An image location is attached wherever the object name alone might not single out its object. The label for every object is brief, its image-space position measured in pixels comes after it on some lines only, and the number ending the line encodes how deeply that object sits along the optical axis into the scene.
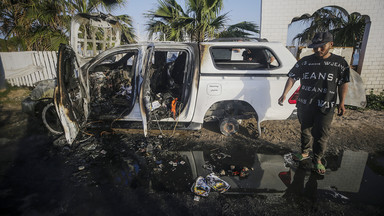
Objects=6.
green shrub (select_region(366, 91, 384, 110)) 5.45
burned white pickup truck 3.07
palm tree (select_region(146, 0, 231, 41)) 7.21
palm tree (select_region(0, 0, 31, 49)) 7.57
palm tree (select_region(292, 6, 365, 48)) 9.61
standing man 2.40
